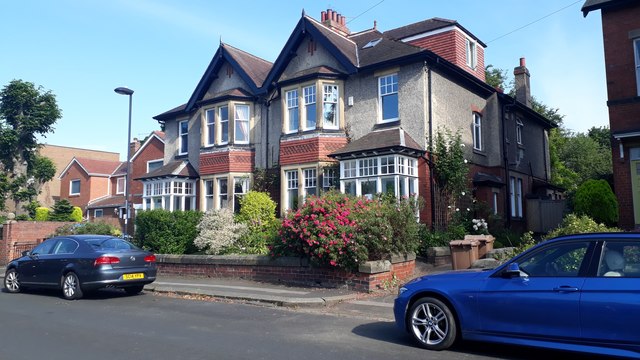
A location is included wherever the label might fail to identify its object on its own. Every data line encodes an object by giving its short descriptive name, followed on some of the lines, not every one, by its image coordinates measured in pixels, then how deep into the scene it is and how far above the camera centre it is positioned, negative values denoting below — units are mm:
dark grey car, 10836 -733
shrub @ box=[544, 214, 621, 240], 10844 -49
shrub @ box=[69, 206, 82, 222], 28588 +1296
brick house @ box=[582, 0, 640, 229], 14383 +3745
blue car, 5312 -867
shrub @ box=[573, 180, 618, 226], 15148 +642
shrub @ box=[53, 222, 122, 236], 20150 +167
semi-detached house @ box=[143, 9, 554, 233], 17344 +4280
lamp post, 18750 +4417
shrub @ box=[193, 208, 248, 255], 15188 -32
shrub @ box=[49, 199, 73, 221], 28094 +1289
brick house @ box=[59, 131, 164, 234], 35469 +4154
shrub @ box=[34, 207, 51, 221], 31253 +1279
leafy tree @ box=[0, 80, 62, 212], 33250 +7043
